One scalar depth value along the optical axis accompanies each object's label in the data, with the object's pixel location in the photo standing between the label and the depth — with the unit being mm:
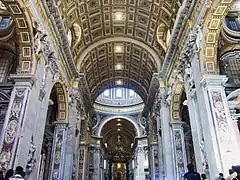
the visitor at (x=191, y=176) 4542
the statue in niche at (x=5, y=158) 6112
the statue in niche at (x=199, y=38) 7531
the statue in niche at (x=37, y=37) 7573
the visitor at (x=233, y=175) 4357
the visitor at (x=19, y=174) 4154
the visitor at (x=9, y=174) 4214
